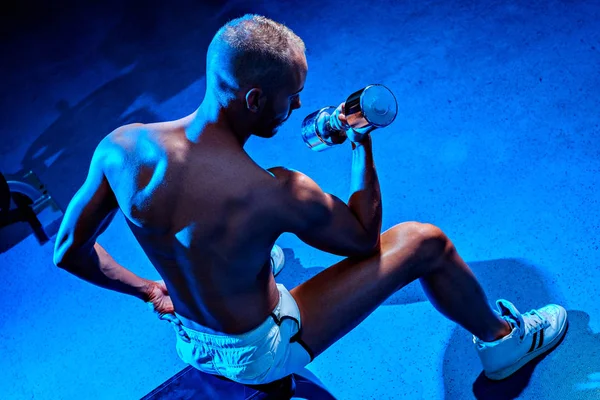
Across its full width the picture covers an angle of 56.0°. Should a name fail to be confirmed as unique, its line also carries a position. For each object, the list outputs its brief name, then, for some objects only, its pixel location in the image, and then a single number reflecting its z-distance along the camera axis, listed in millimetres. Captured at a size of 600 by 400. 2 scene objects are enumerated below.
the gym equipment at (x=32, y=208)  2756
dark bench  1450
